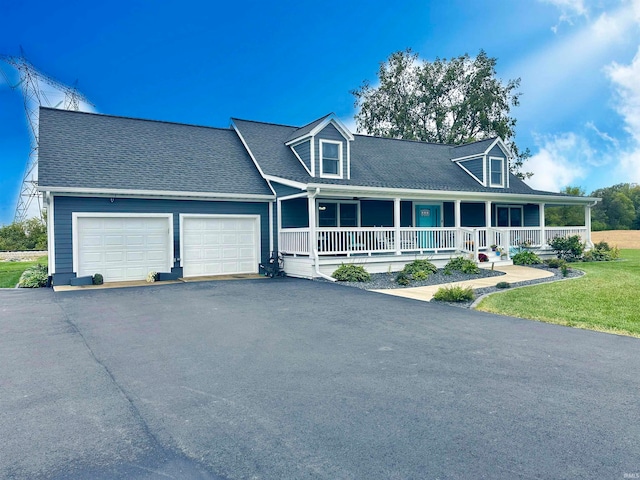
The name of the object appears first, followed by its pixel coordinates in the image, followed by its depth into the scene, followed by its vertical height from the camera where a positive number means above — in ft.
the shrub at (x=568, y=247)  59.88 -1.69
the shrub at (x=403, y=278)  40.57 -3.85
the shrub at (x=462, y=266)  47.11 -3.21
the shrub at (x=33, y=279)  41.50 -3.32
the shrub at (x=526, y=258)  55.01 -2.90
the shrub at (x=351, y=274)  42.63 -3.46
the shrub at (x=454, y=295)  30.73 -4.09
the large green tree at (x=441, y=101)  104.73 +33.10
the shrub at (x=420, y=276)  42.91 -3.76
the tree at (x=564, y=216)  135.21 +5.86
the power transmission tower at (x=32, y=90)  122.93 +45.01
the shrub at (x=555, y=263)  50.83 -3.24
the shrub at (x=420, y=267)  45.72 -3.15
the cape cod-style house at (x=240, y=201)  43.62 +4.50
